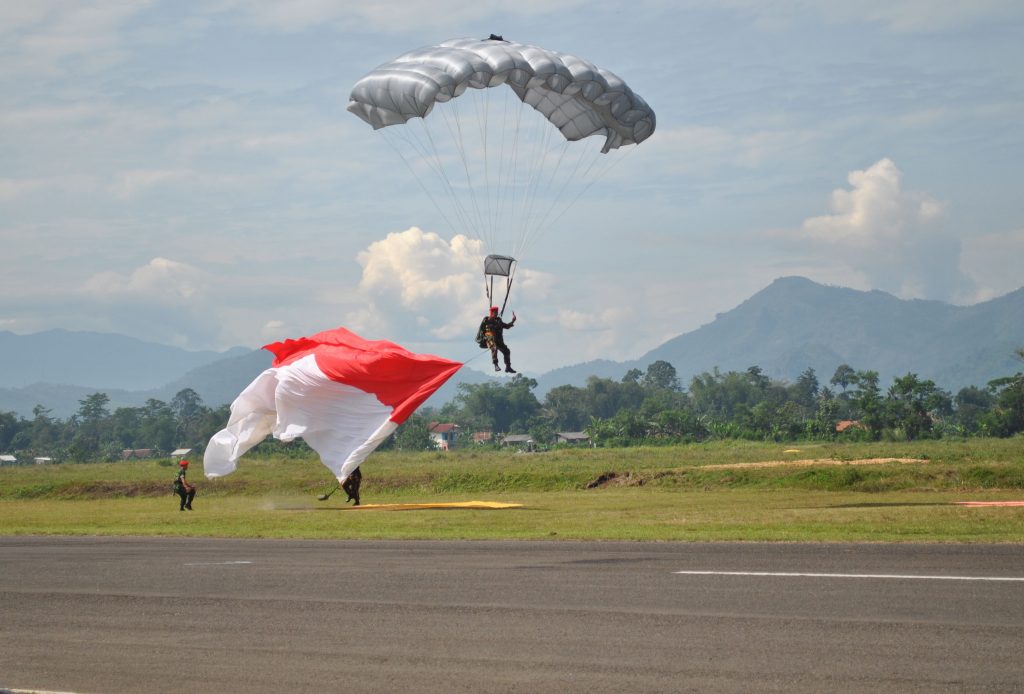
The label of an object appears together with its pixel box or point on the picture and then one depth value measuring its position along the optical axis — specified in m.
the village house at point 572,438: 176.93
